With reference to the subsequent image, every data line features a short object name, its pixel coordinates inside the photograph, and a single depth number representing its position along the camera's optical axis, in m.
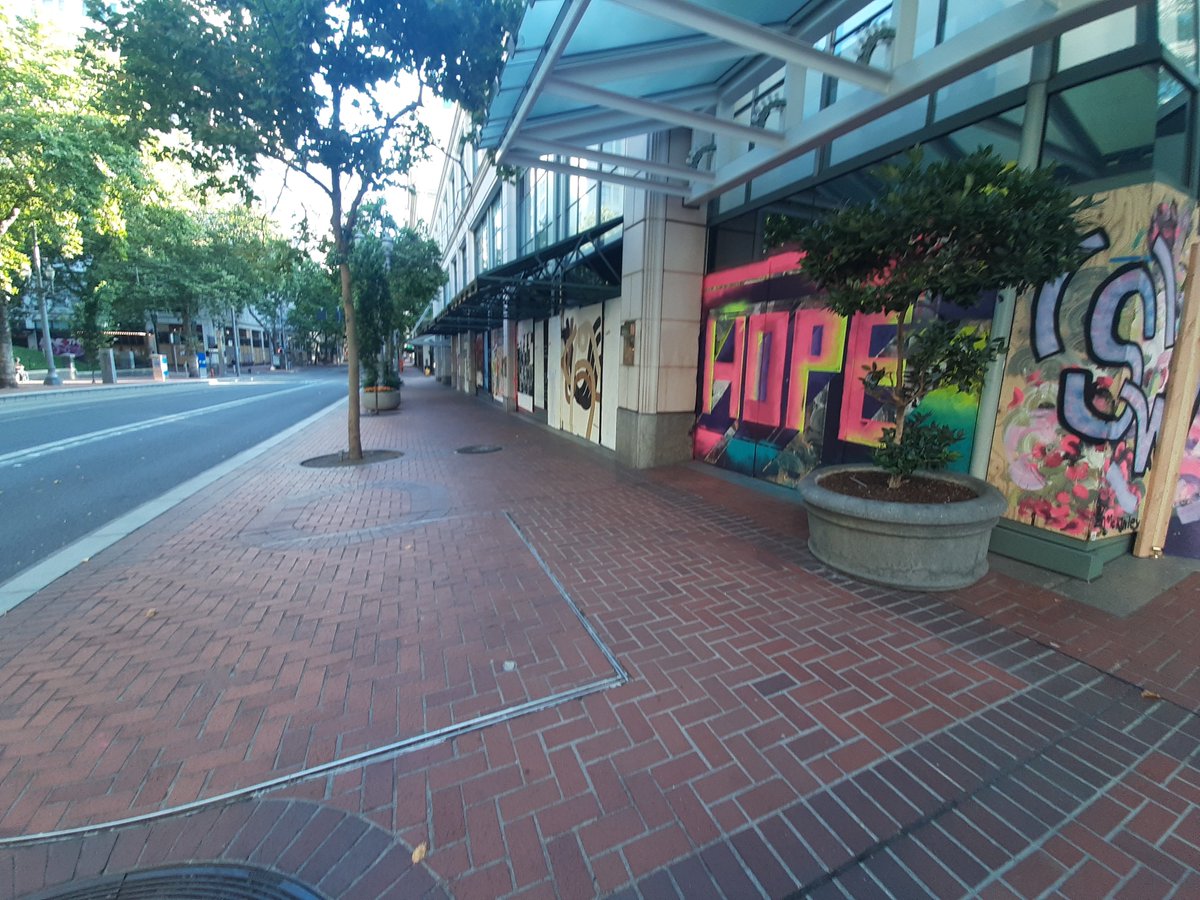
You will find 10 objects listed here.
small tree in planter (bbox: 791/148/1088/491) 3.23
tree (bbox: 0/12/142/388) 16.28
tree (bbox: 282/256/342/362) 27.09
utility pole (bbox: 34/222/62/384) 23.49
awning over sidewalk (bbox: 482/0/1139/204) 3.77
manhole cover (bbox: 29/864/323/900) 1.74
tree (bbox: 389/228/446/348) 17.54
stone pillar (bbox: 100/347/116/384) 28.69
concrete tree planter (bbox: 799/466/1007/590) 3.70
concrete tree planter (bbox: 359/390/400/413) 16.98
